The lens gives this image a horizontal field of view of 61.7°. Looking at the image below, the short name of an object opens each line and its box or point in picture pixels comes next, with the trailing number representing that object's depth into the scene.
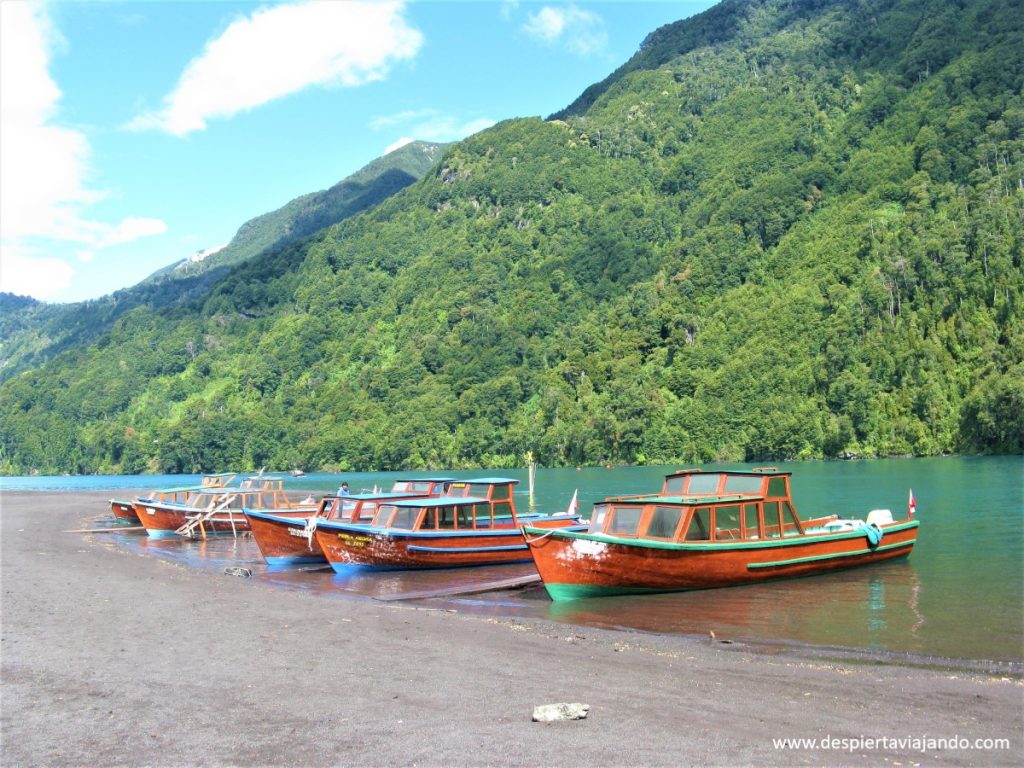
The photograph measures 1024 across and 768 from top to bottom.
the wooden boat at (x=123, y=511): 63.69
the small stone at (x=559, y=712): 12.30
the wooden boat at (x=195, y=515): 52.80
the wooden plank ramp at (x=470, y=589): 27.98
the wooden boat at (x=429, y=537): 34.41
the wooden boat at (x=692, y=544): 26.31
